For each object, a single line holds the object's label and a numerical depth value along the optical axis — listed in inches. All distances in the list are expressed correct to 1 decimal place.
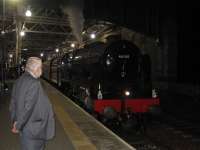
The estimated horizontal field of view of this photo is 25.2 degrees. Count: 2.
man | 231.9
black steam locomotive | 630.5
